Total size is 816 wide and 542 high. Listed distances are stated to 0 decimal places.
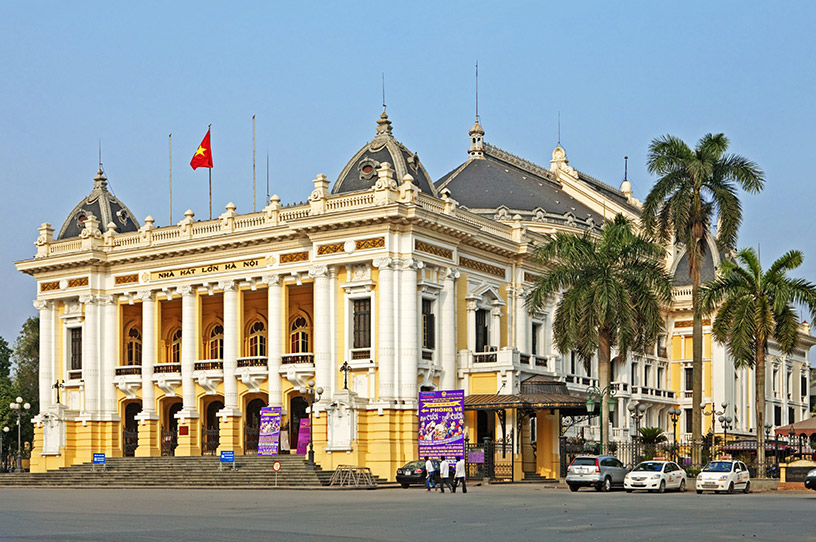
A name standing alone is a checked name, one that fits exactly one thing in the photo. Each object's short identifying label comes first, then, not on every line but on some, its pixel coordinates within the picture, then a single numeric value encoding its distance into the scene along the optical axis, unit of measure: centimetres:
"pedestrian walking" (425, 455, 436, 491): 4425
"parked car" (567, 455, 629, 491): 4475
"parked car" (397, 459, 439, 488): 4806
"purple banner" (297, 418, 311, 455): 5503
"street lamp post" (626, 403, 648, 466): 7148
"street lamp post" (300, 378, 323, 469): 4997
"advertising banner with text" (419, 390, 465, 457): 5166
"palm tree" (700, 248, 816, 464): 5066
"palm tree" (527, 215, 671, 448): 4853
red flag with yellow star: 6281
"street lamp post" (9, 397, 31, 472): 6323
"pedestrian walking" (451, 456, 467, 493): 4247
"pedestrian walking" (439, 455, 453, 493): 4244
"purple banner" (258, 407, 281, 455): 5525
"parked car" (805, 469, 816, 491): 4003
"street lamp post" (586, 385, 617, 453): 4841
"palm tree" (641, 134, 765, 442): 5103
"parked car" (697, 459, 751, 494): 4266
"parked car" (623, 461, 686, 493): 4334
